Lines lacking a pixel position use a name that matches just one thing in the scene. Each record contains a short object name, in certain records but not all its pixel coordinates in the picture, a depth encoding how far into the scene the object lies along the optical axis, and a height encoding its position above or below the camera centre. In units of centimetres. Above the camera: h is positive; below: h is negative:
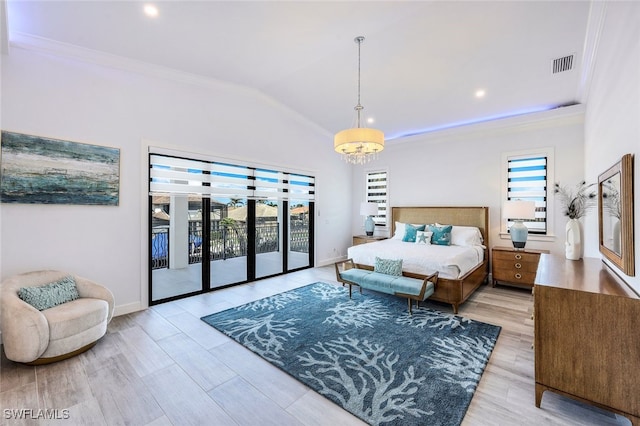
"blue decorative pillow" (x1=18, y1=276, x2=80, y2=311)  257 -80
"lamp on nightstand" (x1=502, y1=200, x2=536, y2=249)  434 +0
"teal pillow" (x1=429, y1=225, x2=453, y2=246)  500 -39
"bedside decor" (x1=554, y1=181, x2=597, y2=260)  299 +8
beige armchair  227 -98
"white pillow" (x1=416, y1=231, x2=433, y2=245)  514 -43
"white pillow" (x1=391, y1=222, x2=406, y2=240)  575 -38
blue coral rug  196 -134
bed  367 -62
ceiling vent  339 +195
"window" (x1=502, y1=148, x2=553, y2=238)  479 +63
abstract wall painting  286 +48
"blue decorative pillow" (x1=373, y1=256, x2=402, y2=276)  392 -76
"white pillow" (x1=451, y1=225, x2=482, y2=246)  497 -40
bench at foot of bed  345 -94
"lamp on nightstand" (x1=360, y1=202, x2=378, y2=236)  638 +3
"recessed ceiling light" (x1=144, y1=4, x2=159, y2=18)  274 +210
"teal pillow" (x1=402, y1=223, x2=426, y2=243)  538 -35
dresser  164 -83
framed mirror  180 +1
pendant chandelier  326 +91
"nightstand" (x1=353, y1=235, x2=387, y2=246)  639 -58
